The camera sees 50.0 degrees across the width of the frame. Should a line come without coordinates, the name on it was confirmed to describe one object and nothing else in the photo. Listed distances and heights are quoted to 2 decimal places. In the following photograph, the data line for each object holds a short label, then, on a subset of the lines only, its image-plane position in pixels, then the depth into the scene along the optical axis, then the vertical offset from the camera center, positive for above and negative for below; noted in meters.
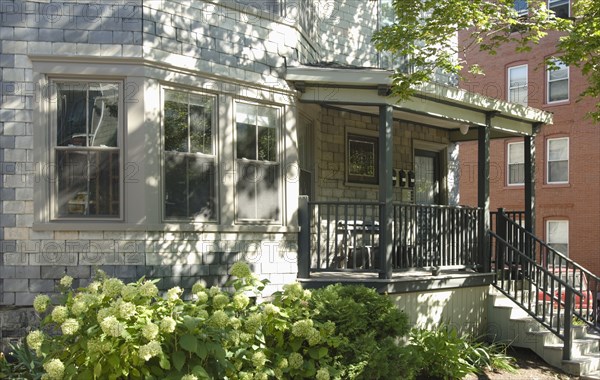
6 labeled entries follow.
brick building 19.73 +1.01
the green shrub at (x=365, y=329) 6.69 -1.57
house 7.36 +0.41
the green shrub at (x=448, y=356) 7.80 -2.13
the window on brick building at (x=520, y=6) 19.16 +5.48
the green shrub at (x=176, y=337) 5.30 -1.32
